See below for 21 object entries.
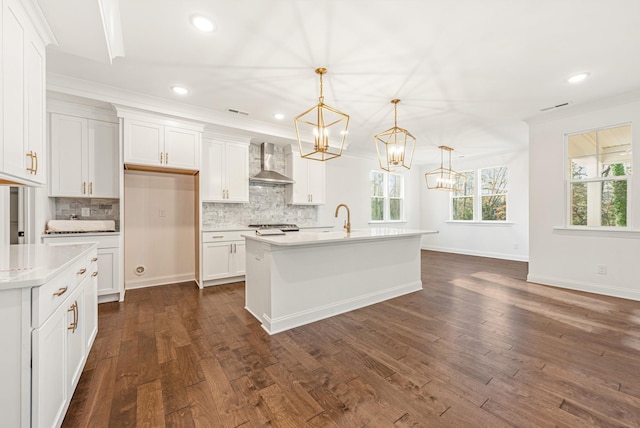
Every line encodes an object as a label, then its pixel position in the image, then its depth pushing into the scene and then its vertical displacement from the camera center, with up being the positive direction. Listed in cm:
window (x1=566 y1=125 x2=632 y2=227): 375 +54
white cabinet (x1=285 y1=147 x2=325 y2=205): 542 +71
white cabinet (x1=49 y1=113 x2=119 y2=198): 341 +76
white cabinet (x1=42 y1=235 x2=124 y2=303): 342 -65
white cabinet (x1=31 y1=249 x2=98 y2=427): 114 -66
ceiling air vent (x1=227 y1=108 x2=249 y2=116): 409 +160
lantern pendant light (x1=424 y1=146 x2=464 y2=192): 626 +99
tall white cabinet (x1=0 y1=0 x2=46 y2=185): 157 +76
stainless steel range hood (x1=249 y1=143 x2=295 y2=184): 499 +88
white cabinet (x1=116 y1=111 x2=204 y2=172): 363 +103
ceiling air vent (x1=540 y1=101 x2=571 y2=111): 389 +158
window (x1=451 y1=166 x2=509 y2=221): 686 +46
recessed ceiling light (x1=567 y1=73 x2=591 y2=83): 310 +159
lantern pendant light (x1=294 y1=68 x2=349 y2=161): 265 +156
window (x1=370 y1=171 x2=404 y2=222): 759 +52
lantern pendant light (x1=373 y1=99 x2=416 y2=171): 332 +76
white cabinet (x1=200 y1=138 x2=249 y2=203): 445 +74
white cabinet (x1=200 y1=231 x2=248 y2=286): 423 -68
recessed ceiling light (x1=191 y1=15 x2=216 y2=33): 220 +160
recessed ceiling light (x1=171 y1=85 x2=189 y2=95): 338 +160
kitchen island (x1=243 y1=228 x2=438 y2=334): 268 -67
